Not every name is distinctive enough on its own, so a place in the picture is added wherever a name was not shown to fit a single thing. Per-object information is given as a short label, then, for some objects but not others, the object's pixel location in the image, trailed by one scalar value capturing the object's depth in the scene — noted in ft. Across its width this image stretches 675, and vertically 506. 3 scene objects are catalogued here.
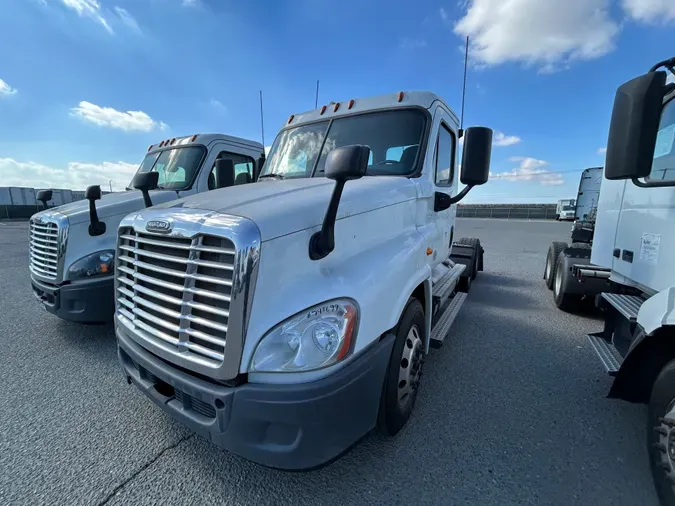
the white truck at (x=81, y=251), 12.01
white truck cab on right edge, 6.10
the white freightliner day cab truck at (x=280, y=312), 5.35
